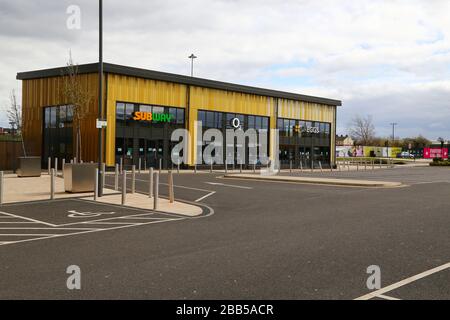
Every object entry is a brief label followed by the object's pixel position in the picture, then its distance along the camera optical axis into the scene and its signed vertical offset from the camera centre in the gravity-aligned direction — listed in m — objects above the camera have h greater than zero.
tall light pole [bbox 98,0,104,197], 15.78 +3.18
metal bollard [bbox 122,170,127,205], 13.82 -1.24
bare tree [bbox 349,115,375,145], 102.24 +4.34
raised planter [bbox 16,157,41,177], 24.36 -1.15
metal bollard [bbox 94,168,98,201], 14.47 -1.40
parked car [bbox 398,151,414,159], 108.91 -0.95
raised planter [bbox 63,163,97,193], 16.53 -1.12
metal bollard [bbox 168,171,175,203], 14.64 -1.43
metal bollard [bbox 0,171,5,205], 13.32 -1.29
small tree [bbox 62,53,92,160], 21.45 +2.33
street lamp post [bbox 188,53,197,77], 51.31 +10.02
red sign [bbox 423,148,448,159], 107.38 -0.24
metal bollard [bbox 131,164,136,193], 16.69 -1.23
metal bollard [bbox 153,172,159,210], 13.12 -1.47
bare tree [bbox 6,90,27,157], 36.47 +2.19
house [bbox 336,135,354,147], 158.80 +3.63
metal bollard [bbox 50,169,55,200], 14.60 -1.30
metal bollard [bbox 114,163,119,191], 17.58 -1.33
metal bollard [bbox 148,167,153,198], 14.65 -1.34
